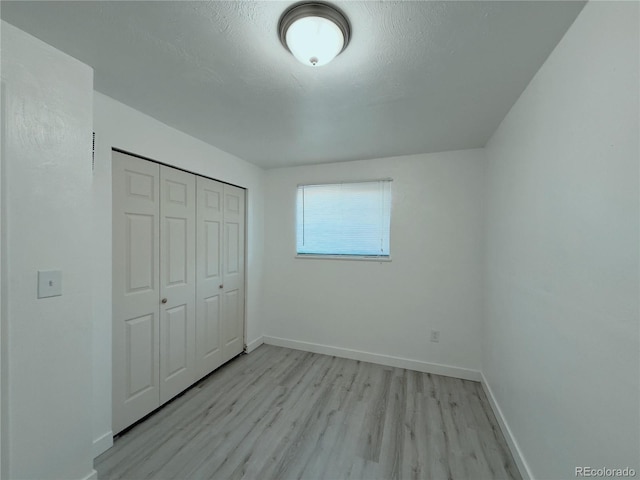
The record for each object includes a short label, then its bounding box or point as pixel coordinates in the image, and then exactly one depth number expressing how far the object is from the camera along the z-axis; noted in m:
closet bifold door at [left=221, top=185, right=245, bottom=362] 2.78
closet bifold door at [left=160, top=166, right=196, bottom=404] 2.08
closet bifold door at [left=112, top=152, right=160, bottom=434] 1.76
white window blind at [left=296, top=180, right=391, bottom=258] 2.88
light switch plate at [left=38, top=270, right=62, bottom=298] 1.21
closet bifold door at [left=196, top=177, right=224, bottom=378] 2.43
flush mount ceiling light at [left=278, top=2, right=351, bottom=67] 0.99
